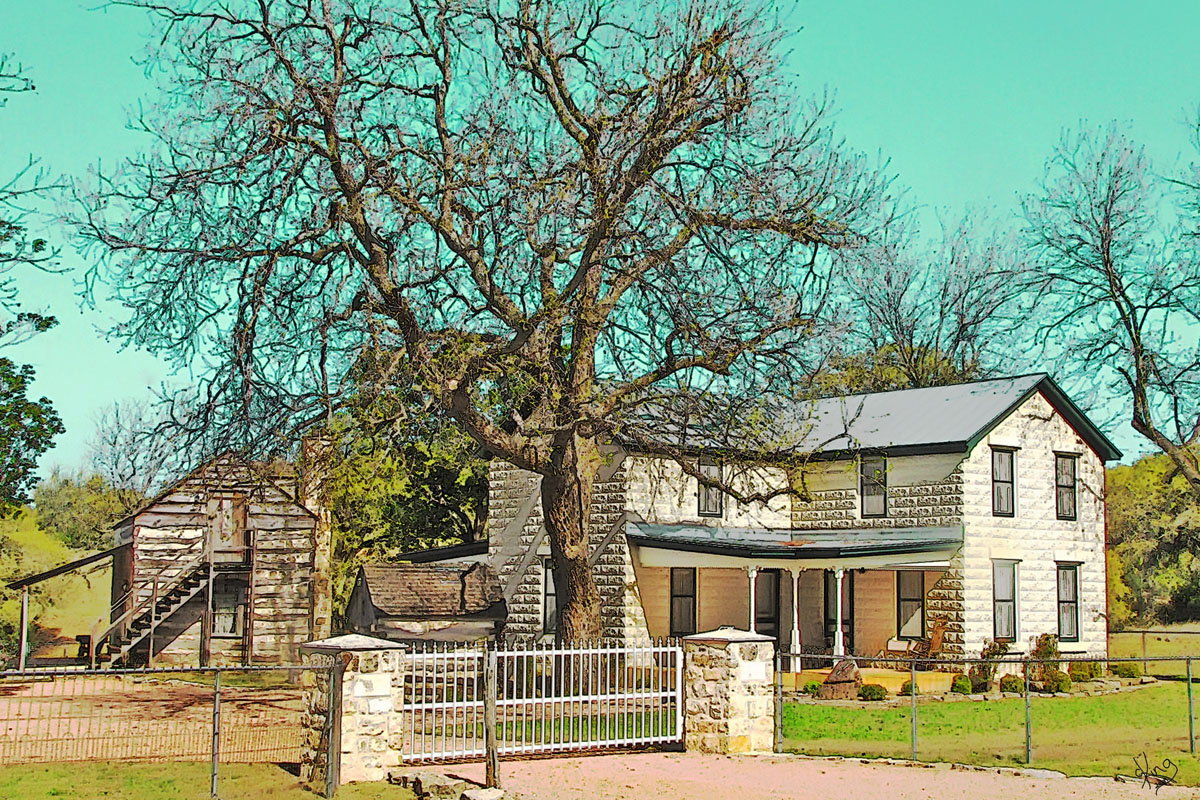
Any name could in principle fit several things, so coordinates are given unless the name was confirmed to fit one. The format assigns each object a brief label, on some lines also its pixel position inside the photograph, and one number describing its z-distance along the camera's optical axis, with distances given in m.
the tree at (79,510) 53.59
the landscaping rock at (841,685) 26.27
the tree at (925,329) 49.00
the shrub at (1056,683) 27.95
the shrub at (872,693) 26.00
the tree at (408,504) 32.75
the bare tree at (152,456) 20.66
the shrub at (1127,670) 31.48
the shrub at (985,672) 28.03
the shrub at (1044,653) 28.64
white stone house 29.47
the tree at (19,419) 20.16
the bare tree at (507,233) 20.36
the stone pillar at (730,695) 17.69
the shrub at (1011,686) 27.84
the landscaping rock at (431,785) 14.29
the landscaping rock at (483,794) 13.71
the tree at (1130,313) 33.75
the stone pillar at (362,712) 15.20
